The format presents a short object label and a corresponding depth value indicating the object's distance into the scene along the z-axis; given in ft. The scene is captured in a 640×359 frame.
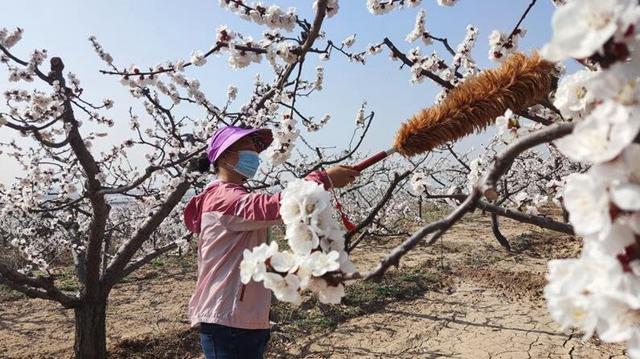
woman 8.29
